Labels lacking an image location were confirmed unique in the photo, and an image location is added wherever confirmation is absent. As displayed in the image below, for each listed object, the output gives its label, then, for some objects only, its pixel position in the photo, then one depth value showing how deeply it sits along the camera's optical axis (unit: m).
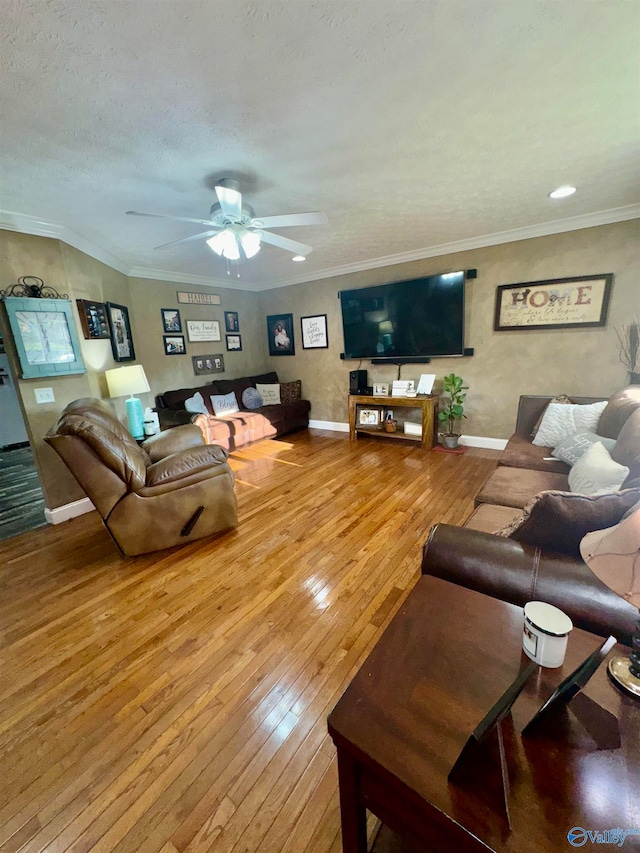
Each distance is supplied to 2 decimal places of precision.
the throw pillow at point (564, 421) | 2.63
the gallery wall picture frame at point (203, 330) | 4.92
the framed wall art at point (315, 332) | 5.18
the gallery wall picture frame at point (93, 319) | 3.05
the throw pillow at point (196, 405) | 4.35
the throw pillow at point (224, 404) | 4.79
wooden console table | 4.16
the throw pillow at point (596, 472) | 1.67
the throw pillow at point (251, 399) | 5.13
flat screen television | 3.98
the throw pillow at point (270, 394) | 5.45
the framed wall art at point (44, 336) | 2.51
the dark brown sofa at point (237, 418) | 4.27
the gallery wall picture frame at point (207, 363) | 5.05
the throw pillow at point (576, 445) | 2.30
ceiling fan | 2.06
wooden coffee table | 0.56
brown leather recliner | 2.06
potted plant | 4.06
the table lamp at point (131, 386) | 3.22
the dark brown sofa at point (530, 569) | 0.99
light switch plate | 2.71
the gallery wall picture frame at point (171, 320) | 4.57
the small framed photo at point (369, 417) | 4.71
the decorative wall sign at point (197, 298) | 4.74
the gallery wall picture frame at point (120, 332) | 3.59
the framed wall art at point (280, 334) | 5.61
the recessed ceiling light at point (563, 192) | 2.58
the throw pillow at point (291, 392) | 5.56
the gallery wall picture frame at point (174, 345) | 4.64
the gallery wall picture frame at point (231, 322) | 5.41
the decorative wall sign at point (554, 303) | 3.31
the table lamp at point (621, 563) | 0.67
